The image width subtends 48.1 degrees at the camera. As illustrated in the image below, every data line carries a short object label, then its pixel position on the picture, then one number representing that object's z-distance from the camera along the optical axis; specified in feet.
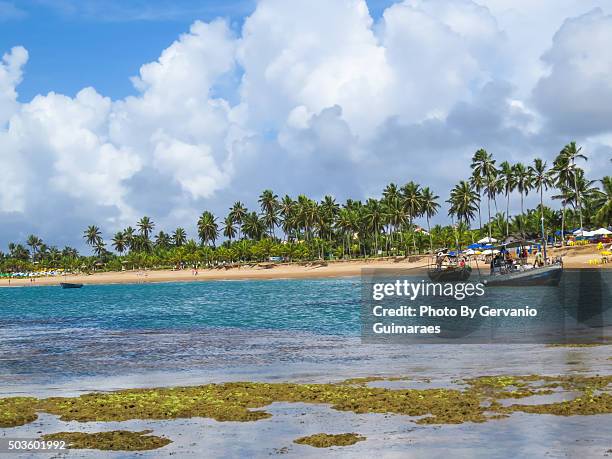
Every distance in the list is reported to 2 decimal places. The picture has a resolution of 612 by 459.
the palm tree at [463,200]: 566.77
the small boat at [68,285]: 608.27
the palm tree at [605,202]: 346.13
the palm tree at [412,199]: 588.50
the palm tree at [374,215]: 600.80
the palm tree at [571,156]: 459.73
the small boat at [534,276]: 233.96
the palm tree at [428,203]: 595.47
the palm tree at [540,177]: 495.82
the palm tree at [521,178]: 513.04
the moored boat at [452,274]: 278.26
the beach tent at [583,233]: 391.16
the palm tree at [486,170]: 545.44
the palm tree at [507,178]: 520.42
